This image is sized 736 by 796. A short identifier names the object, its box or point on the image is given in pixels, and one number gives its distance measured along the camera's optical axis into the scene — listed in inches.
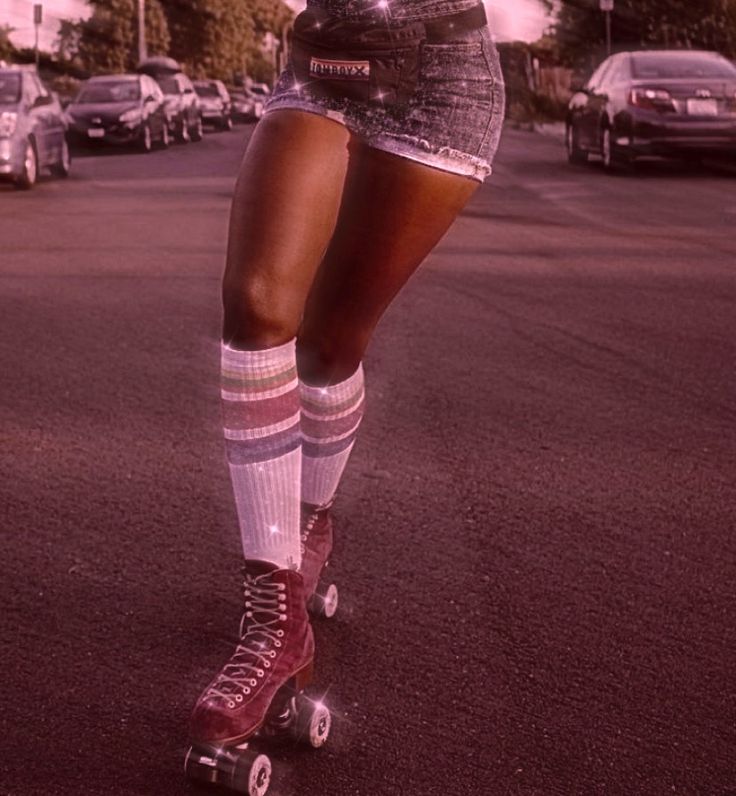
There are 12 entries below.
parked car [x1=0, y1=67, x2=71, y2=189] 660.1
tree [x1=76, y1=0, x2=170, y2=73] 2992.1
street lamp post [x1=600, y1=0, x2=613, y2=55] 1307.8
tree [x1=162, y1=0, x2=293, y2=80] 3270.2
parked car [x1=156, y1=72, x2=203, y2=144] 1234.0
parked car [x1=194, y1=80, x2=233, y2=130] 1739.7
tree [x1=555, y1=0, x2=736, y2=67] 1406.3
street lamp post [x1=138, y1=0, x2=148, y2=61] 2233.0
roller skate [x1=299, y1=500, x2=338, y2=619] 121.3
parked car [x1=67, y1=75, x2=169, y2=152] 1081.4
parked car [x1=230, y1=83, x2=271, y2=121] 2107.5
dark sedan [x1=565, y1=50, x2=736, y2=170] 697.0
